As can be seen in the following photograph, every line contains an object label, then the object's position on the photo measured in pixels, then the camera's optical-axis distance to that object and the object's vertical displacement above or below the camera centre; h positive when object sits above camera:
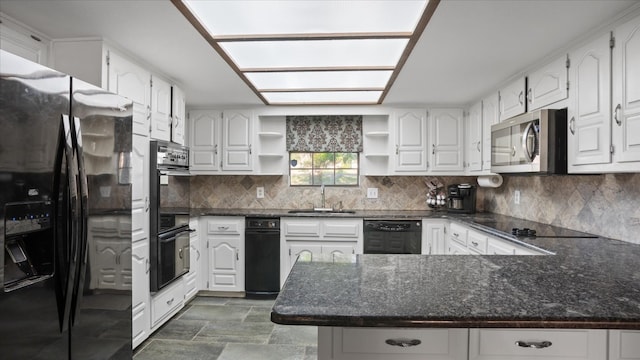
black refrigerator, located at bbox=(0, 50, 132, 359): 1.28 -0.16
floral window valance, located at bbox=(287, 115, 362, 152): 4.32 +0.61
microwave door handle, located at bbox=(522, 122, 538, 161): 2.43 +0.30
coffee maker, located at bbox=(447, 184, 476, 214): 3.91 -0.16
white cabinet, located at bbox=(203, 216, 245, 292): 3.81 -0.78
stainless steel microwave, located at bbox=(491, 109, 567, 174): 2.30 +0.30
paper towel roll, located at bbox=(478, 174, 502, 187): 3.67 +0.04
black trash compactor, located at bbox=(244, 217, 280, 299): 3.79 -0.84
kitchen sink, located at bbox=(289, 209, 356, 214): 4.07 -0.34
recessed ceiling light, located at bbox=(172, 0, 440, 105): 1.80 +0.90
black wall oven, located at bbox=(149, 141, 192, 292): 2.68 -0.28
